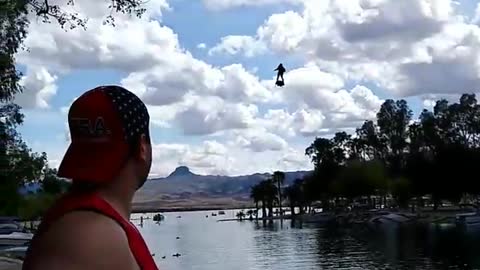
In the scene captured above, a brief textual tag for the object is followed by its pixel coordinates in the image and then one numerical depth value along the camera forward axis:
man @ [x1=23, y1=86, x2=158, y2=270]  2.31
